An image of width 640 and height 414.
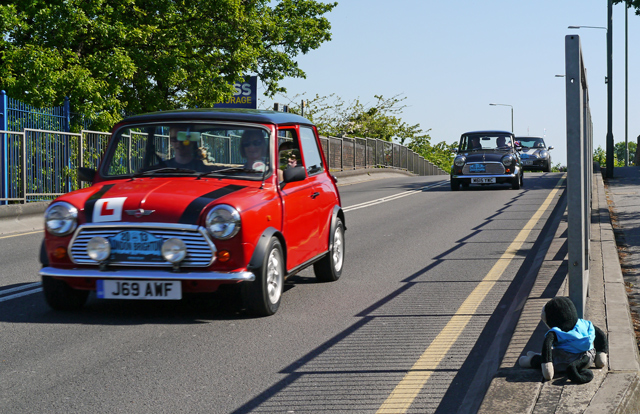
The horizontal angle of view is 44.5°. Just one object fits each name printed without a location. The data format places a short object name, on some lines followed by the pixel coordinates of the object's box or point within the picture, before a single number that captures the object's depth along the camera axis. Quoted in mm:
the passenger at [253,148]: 7004
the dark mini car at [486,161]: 23359
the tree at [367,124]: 61031
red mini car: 5992
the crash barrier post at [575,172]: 4500
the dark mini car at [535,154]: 37531
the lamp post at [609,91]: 25359
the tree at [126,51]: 21156
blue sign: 31427
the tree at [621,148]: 121800
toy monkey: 4180
